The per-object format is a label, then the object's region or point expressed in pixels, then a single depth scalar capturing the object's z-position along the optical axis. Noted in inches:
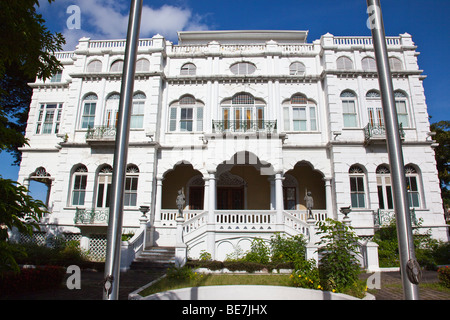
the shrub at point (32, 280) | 332.2
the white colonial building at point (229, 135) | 619.8
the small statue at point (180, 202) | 549.2
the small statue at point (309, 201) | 569.8
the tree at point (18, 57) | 194.5
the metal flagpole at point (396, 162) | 129.3
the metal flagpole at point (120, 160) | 137.5
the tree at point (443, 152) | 924.0
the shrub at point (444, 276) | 348.8
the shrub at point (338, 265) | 278.5
